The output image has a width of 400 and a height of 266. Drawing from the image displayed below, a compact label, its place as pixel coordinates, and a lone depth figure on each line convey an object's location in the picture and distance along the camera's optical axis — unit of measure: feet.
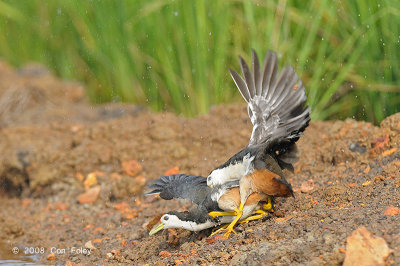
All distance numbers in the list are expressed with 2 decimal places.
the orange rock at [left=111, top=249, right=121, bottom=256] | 25.38
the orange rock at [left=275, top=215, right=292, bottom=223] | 22.43
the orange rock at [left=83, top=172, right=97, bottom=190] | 35.12
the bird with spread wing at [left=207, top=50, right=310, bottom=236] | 23.39
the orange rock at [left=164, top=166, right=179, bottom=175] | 34.12
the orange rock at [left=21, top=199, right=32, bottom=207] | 35.47
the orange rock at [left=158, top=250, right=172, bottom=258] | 22.59
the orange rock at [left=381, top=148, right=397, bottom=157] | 27.32
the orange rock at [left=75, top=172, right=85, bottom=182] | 35.70
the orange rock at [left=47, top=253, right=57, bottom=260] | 27.17
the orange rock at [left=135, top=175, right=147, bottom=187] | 33.71
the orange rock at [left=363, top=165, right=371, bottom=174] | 26.73
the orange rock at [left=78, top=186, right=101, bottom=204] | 34.04
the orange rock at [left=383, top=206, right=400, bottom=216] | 19.75
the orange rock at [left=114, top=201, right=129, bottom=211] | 32.65
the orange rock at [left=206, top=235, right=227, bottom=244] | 22.82
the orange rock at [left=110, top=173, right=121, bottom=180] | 34.78
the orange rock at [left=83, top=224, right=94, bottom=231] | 30.76
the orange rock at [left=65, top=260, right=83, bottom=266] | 24.67
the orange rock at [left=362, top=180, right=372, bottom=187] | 24.73
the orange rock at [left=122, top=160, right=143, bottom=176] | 35.09
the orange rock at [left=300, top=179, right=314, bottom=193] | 26.63
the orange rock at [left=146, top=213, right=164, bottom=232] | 26.63
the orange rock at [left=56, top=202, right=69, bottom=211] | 34.01
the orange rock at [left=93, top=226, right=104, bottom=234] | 29.89
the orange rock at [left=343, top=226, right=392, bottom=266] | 16.42
